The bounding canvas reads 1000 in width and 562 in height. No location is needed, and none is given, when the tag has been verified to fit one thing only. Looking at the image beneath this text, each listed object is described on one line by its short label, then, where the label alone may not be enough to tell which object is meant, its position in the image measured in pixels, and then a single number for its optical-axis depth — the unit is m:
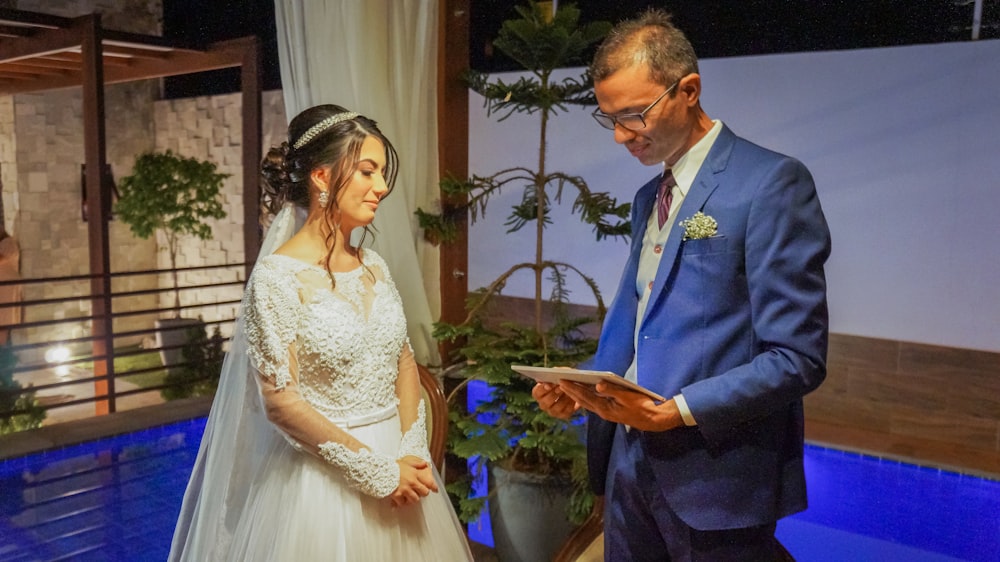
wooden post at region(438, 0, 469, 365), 2.93
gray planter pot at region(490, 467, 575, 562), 2.86
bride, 1.77
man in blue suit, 1.44
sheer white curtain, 2.54
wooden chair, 2.54
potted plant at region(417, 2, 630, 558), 2.60
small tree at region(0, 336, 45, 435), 3.10
